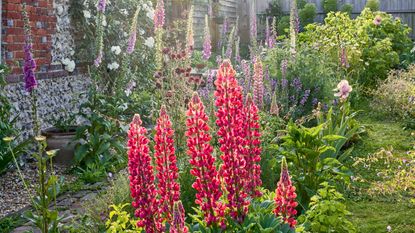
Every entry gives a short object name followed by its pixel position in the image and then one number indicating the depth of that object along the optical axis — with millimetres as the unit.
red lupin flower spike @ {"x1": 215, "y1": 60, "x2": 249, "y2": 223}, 2615
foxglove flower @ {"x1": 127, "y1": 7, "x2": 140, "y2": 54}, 6610
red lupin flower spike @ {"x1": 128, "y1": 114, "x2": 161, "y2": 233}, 2568
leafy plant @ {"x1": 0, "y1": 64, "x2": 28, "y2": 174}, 5371
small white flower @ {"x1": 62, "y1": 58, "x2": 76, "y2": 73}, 7789
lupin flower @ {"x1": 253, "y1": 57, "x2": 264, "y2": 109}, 4922
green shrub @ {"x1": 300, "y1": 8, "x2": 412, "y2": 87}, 10219
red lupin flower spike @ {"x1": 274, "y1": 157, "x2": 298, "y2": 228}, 2605
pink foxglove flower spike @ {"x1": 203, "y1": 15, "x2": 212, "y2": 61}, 5916
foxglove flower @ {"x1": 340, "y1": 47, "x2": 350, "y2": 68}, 8367
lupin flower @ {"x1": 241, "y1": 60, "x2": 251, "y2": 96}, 6094
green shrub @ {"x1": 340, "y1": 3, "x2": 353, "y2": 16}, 20484
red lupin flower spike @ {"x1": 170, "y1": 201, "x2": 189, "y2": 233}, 2158
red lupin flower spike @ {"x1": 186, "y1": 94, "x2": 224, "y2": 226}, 2555
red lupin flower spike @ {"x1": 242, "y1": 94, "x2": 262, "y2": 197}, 2789
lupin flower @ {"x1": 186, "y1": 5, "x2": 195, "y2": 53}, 5172
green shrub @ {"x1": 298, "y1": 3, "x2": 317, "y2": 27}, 20141
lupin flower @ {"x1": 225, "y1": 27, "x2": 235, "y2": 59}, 6735
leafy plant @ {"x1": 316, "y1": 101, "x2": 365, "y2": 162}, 5266
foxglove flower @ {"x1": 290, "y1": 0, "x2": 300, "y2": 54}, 7801
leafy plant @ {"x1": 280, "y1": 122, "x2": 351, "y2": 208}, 4582
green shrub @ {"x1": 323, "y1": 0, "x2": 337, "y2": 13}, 20812
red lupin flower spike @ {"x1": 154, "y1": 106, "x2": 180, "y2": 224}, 2609
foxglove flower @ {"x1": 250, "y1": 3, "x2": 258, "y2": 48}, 7626
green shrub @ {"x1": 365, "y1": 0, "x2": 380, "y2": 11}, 19391
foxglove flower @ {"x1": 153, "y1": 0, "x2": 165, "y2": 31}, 5350
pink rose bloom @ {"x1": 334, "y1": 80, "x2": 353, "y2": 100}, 6023
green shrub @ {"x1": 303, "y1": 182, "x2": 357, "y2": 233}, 3588
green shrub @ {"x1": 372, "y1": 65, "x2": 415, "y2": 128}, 8289
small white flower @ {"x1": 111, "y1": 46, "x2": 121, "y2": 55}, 8487
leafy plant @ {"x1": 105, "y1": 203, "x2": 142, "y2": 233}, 3180
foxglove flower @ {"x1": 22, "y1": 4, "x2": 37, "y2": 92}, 4379
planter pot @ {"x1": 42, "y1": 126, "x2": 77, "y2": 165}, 6289
